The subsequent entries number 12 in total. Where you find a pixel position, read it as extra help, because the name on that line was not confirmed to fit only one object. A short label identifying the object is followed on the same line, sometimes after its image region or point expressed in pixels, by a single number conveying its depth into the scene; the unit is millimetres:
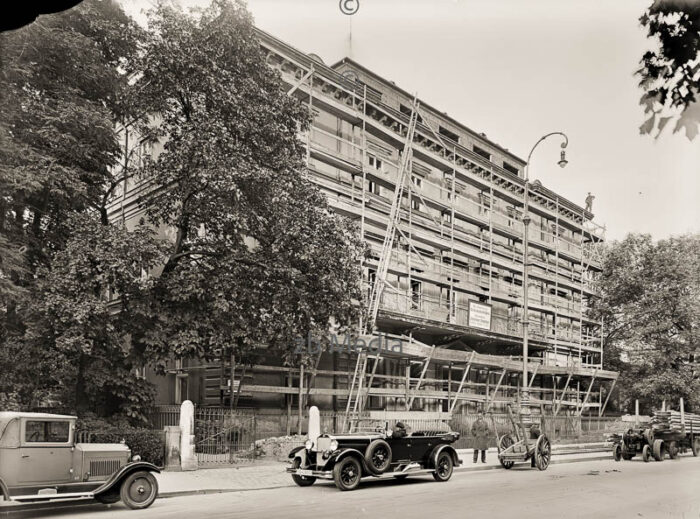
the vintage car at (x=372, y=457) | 14047
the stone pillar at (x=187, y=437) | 17328
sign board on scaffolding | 33178
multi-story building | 26797
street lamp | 21484
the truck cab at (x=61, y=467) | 10516
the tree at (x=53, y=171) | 15922
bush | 16172
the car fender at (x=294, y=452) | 15005
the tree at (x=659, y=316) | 38062
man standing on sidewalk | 20516
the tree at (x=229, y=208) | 17453
